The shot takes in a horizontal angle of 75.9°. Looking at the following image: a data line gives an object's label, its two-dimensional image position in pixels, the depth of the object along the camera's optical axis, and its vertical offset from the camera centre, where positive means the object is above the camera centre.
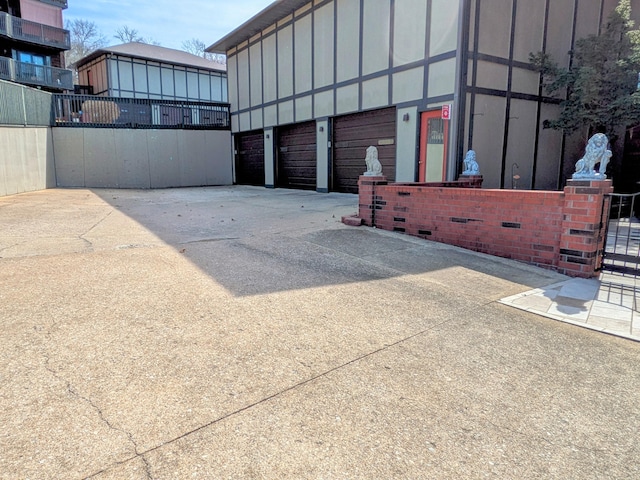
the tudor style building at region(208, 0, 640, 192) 9.28 +2.39
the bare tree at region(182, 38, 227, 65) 41.28 +12.33
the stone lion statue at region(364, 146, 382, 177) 7.10 +0.21
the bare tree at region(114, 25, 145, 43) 38.97 +12.82
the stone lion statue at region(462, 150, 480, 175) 8.42 +0.27
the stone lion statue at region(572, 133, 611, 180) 4.59 +0.24
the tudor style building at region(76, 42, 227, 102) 25.05 +6.48
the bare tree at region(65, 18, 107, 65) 37.94 +12.10
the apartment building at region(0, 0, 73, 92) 20.20 +6.67
